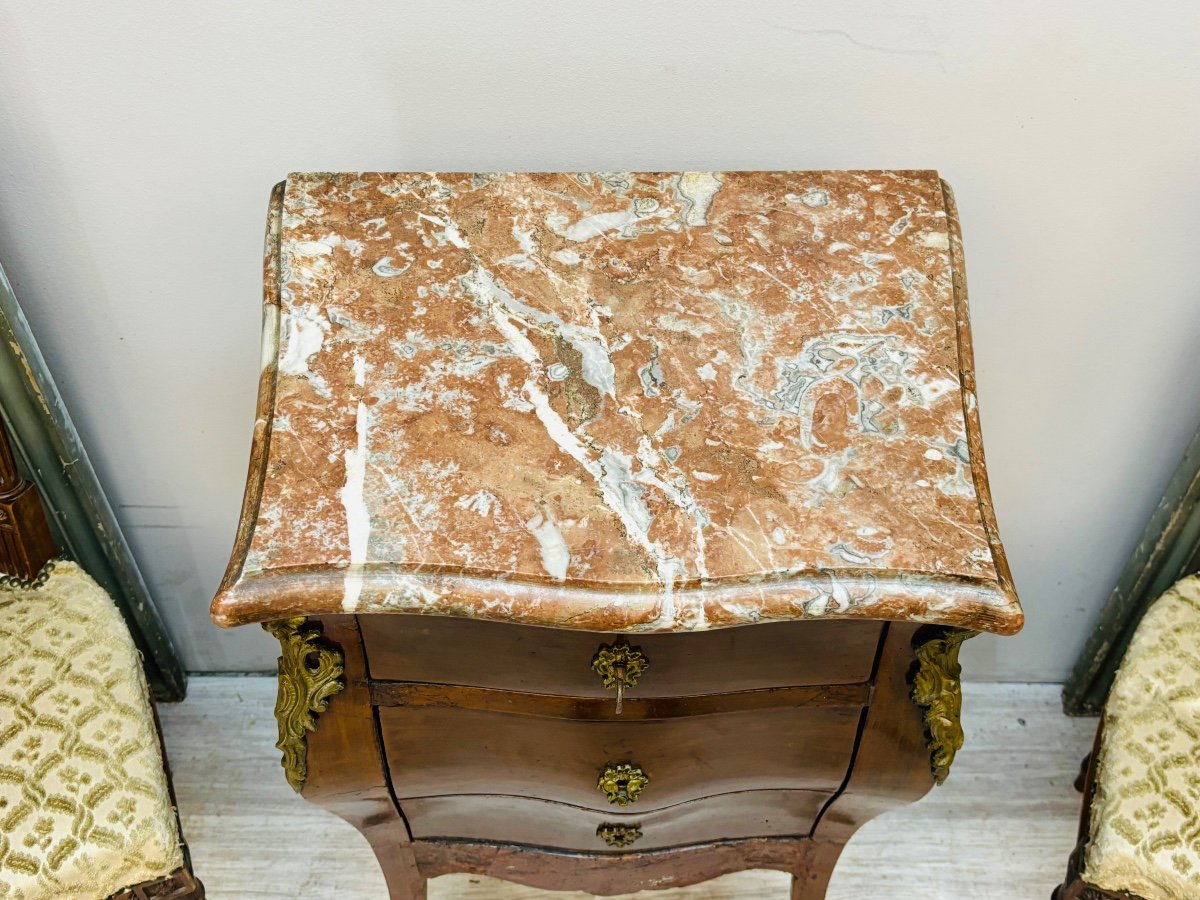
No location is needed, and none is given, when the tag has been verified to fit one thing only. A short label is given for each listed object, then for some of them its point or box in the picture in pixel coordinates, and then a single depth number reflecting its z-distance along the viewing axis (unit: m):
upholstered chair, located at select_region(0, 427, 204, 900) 0.92
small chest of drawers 0.69
